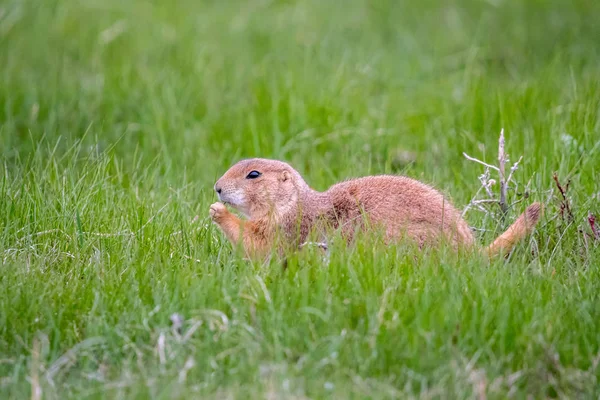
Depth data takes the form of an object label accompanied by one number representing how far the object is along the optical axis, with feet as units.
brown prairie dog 27.25
